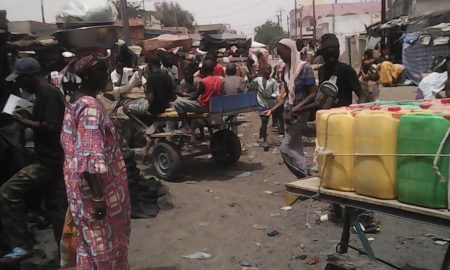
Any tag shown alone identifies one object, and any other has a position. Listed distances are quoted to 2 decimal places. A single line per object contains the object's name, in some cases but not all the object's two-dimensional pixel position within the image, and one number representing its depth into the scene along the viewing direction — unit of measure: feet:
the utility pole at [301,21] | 215.28
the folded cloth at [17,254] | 13.56
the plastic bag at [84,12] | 11.92
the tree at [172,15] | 223.30
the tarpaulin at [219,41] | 52.11
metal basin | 11.70
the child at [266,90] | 33.91
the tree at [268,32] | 289.90
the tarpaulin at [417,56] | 47.85
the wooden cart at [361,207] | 7.41
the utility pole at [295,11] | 229.41
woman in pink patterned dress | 8.75
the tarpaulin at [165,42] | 53.16
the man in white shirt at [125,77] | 32.83
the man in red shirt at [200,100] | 22.58
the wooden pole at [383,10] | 68.61
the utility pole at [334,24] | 166.24
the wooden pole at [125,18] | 57.72
